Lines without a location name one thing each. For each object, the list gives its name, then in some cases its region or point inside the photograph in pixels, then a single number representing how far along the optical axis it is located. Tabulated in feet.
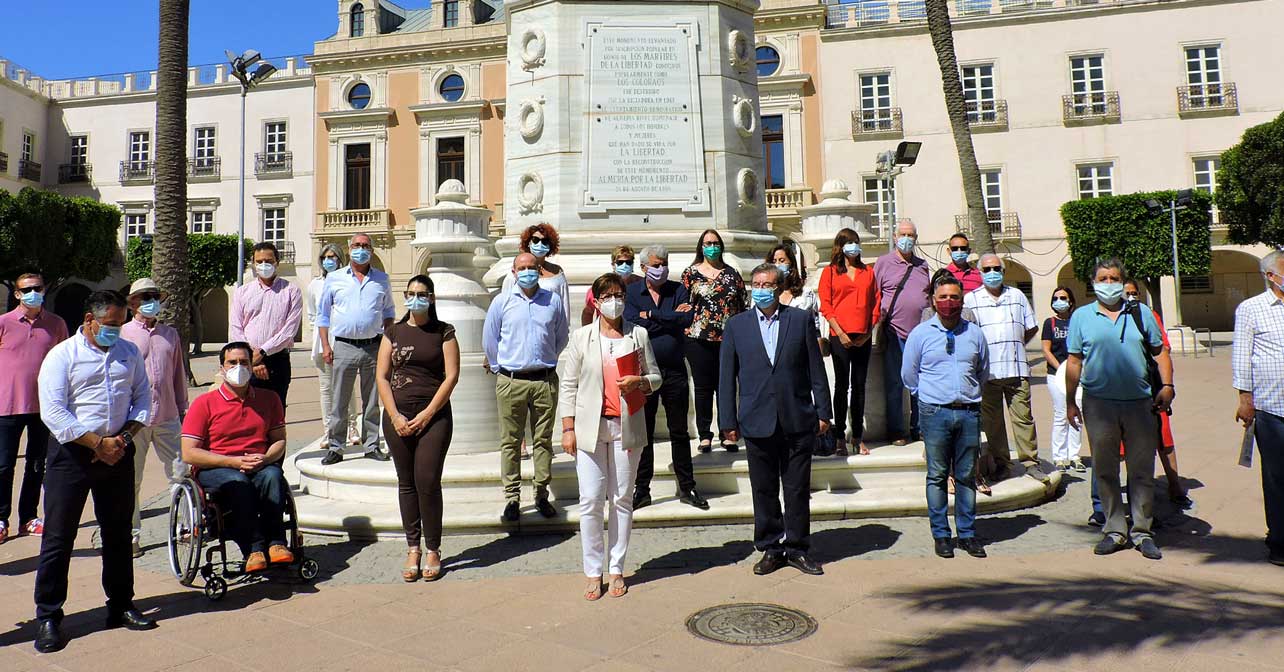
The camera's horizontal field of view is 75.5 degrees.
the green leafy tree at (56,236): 100.32
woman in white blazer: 15.46
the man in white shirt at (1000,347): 21.75
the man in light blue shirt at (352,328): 22.84
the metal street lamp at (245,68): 77.36
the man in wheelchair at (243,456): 16.10
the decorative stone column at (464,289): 22.94
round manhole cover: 12.95
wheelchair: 15.62
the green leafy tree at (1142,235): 90.43
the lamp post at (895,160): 48.29
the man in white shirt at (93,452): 13.75
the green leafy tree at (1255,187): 84.53
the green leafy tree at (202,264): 113.29
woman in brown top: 16.65
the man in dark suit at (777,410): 16.34
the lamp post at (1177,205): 74.69
